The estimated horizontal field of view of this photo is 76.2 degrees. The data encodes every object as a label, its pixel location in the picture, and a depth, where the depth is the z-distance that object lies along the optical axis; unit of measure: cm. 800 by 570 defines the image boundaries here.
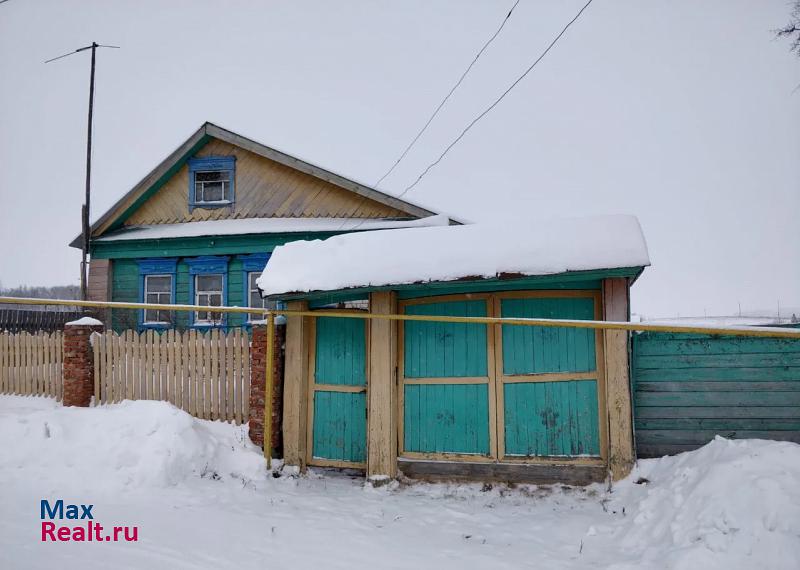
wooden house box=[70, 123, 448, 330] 1323
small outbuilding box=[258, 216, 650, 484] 566
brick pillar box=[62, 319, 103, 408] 768
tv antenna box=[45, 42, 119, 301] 1419
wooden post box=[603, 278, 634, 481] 555
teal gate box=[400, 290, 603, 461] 588
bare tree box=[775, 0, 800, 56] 1227
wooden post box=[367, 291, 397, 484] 627
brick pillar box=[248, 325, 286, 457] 678
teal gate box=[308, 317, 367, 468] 664
